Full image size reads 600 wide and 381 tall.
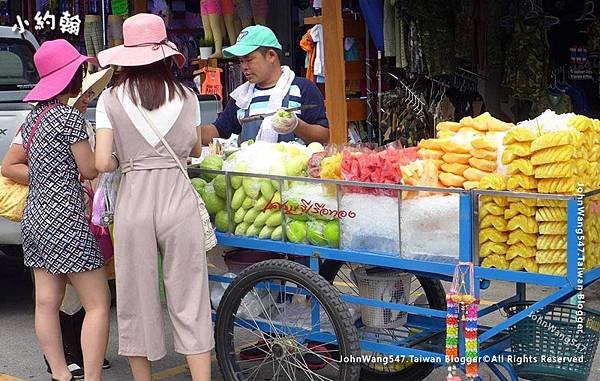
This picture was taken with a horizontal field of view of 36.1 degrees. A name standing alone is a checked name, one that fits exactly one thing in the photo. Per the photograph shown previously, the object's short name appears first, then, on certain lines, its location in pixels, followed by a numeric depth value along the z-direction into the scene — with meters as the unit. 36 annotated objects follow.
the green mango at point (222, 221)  4.46
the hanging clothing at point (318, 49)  8.55
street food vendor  4.89
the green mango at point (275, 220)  4.25
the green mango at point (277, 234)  4.25
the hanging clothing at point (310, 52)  8.74
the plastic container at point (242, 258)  4.76
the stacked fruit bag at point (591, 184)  3.60
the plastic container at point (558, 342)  3.76
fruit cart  3.66
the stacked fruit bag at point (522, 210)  3.59
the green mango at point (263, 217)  4.29
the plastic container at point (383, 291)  4.30
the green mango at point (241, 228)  4.39
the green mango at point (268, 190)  4.27
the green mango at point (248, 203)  4.36
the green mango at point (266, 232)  4.29
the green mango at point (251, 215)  4.33
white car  7.25
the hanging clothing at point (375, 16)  8.35
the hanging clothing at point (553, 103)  8.10
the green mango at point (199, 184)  4.54
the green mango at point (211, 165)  4.55
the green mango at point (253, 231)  4.34
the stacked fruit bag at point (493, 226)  3.64
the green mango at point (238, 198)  4.38
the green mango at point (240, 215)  4.38
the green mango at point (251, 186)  4.31
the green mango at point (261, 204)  4.29
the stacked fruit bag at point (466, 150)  3.76
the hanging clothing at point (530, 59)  8.01
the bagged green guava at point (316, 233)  4.12
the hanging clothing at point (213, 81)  9.90
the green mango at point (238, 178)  4.40
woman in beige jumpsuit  4.01
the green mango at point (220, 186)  4.44
